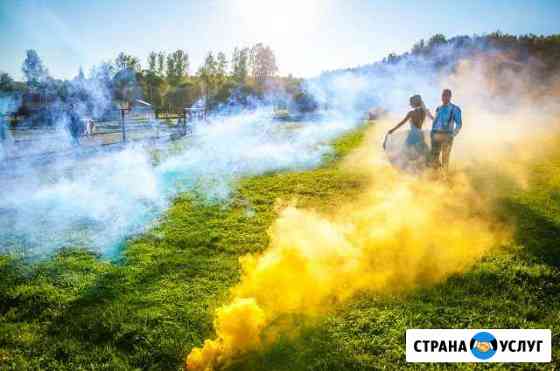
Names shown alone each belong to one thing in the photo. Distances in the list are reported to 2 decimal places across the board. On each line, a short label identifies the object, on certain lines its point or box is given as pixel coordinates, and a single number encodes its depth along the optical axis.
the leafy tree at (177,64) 75.38
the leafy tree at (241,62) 79.22
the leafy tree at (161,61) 77.82
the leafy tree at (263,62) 76.00
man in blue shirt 7.99
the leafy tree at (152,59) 80.25
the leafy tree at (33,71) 34.56
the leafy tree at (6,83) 30.89
